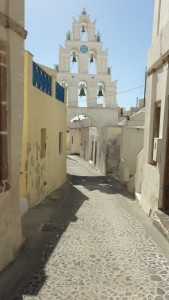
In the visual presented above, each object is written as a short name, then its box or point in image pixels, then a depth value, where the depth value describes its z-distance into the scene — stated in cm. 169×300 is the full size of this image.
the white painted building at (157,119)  702
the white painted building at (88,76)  2325
